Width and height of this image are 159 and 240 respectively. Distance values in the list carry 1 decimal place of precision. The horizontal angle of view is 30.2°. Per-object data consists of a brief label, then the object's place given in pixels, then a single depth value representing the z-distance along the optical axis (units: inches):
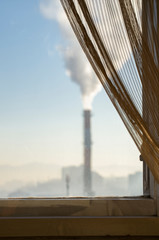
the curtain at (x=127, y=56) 48.8
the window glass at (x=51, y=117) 58.3
